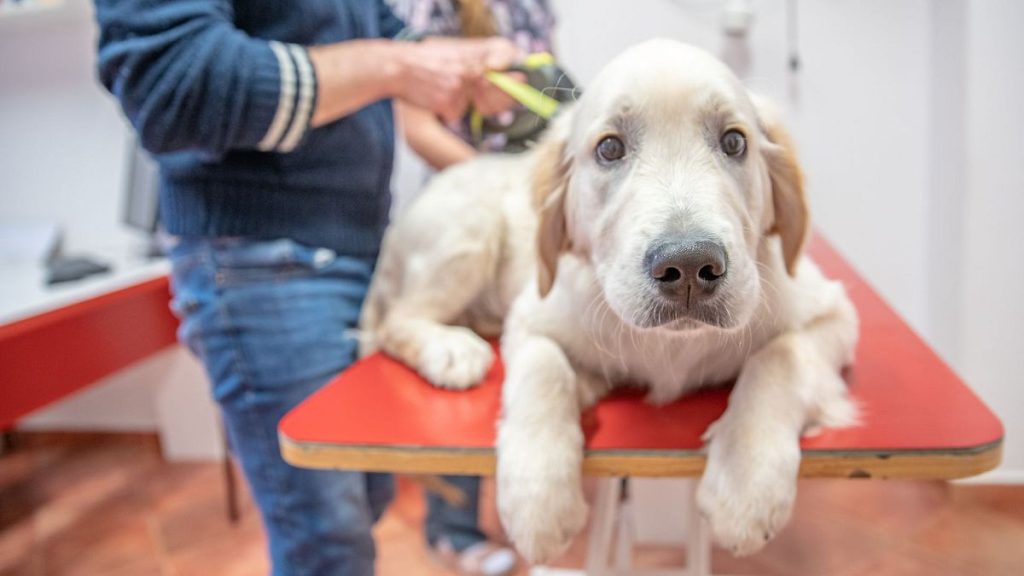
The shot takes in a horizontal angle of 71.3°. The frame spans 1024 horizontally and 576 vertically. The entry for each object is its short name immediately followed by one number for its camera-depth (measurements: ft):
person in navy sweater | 3.95
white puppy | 2.70
